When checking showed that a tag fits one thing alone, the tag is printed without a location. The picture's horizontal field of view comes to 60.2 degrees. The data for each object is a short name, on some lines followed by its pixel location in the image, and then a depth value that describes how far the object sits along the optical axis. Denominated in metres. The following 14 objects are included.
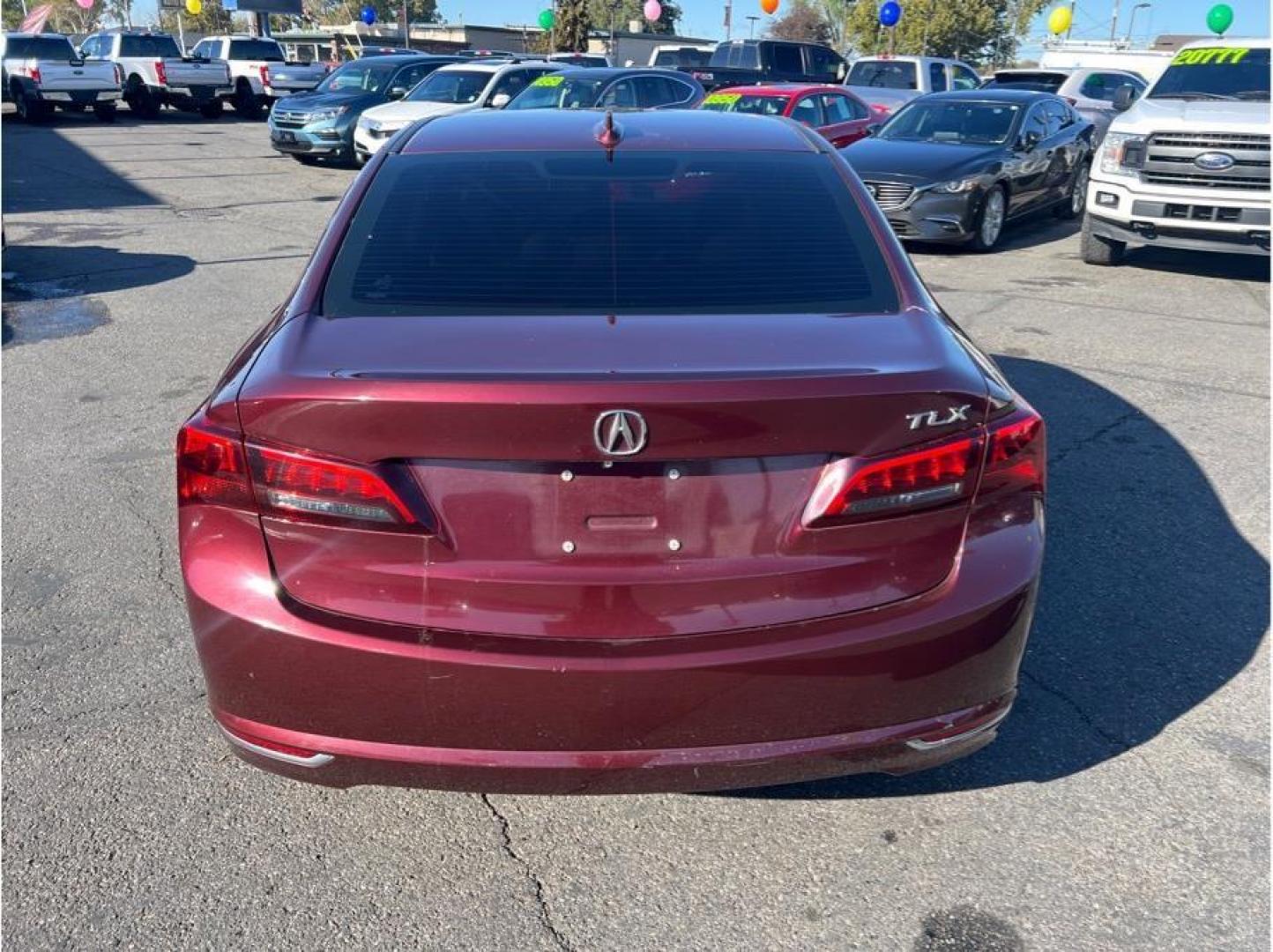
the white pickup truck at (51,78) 24.98
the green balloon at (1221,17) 30.58
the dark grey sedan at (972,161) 11.00
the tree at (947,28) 59.02
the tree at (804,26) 80.19
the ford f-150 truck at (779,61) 23.97
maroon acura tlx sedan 2.25
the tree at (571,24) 40.94
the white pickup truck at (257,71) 27.30
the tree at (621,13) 93.32
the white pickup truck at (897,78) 19.81
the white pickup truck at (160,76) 27.94
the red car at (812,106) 14.69
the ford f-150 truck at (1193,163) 9.36
